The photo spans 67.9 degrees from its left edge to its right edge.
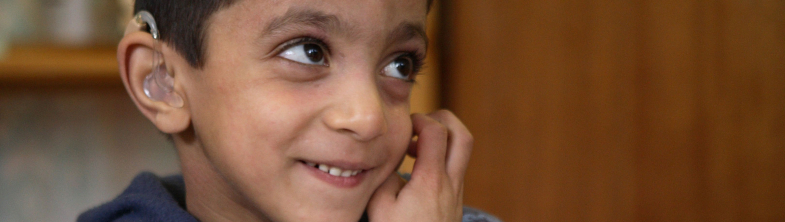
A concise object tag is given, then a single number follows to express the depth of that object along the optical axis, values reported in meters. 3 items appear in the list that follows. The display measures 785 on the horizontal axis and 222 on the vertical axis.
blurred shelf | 1.39
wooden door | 1.60
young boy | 0.63
